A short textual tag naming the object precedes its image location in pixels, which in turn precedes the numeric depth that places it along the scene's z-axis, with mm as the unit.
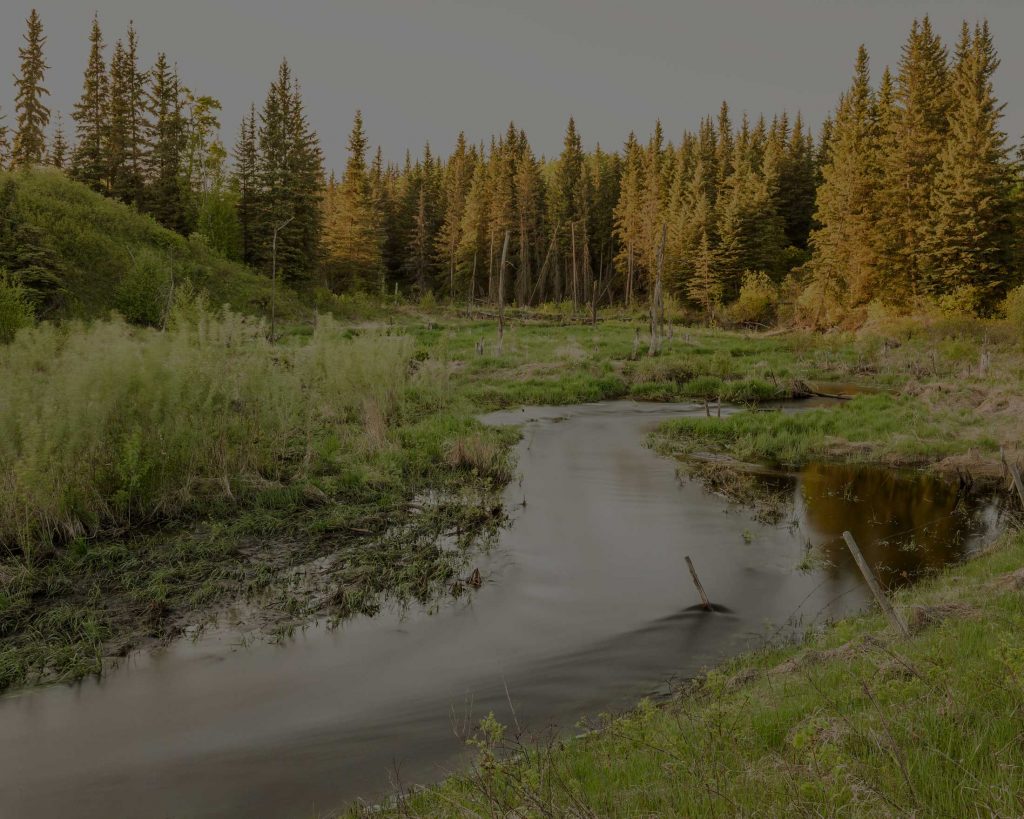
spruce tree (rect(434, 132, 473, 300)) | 65562
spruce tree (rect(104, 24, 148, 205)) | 43031
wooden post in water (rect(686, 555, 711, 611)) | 7991
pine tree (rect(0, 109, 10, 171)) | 45909
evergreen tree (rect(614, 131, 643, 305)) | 63562
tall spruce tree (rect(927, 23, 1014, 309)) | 36031
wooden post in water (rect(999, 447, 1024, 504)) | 9736
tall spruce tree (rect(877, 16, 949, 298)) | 40031
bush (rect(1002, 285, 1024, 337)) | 29922
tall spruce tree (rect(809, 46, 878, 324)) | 43625
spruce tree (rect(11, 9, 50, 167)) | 44116
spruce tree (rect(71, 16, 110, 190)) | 42844
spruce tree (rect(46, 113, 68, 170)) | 59406
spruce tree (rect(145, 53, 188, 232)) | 43875
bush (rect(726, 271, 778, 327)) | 50656
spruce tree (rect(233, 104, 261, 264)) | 47562
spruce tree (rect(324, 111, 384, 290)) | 54312
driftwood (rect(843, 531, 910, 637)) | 5266
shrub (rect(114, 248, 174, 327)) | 28609
